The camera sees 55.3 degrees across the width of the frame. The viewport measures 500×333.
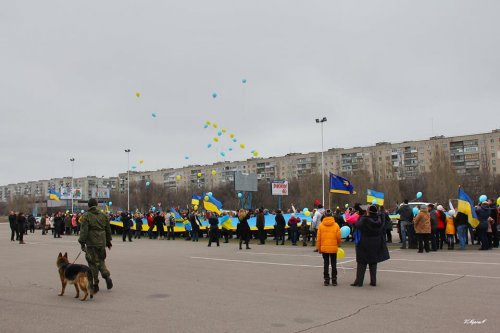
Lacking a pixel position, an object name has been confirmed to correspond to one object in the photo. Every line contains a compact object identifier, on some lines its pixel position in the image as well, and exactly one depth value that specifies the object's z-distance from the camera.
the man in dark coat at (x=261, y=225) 23.88
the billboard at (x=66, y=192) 65.90
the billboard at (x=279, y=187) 39.69
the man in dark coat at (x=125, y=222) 27.58
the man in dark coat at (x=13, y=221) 28.69
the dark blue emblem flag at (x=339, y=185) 26.26
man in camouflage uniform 10.07
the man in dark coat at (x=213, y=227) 23.25
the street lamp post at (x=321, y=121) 39.12
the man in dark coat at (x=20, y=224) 26.09
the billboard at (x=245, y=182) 40.22
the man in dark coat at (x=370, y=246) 10.65
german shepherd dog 9.24
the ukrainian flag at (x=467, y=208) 18.45
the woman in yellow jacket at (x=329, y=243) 10.86
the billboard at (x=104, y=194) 82.19
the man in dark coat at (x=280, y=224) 23.58
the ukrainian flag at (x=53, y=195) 48.73
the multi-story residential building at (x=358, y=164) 81.81
